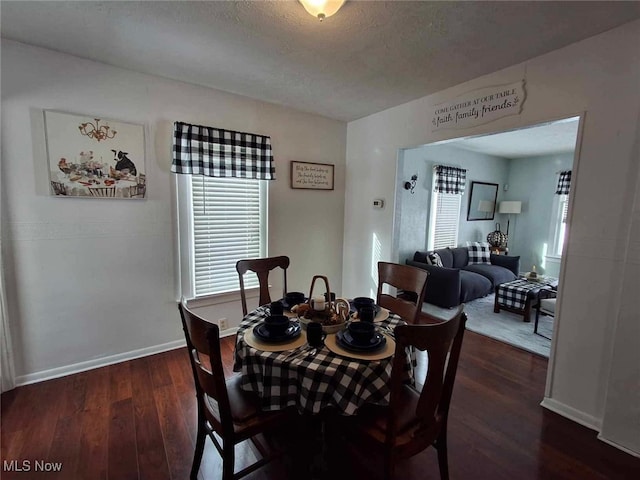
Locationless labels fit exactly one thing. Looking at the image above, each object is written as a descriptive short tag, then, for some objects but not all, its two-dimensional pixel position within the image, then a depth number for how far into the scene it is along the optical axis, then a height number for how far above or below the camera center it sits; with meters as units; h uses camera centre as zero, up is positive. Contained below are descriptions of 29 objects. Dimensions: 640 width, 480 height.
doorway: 4.56 +0.49
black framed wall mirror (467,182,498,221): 5.62 +0.25
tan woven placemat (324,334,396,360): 1.31 -0.65
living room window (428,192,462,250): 4.96 -0.13
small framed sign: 3.37 +0.40
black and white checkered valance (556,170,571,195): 5.27 +0.60
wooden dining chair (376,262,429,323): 1.97 -0.52
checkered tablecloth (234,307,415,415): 1.24 -0.73
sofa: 4.04 -0.93
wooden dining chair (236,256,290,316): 2.28 -0.48
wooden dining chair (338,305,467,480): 1.11 -0.88
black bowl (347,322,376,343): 1.39 -0.57
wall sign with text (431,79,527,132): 2.20 +0.87
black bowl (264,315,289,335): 1.48 -0.59
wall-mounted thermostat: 3.41 +0.09
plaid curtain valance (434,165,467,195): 4.80 +0.56
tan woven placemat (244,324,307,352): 1.38 -0.65
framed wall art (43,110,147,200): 2.19 +0.37
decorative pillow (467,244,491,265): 5.26 -0.73
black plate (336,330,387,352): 1.35 -0.62
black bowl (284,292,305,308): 1.91 -0.59
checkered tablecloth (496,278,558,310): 3.69 -0.98
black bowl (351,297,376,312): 1.83 -0.59
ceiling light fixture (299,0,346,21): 1.40 +0.98
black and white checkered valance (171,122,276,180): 2.62 +0.51
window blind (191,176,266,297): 2.86 -0.22
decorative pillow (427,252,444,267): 4.43 -0.71
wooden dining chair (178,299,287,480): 1.19 -0.94
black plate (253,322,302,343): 1.44 -0.63
